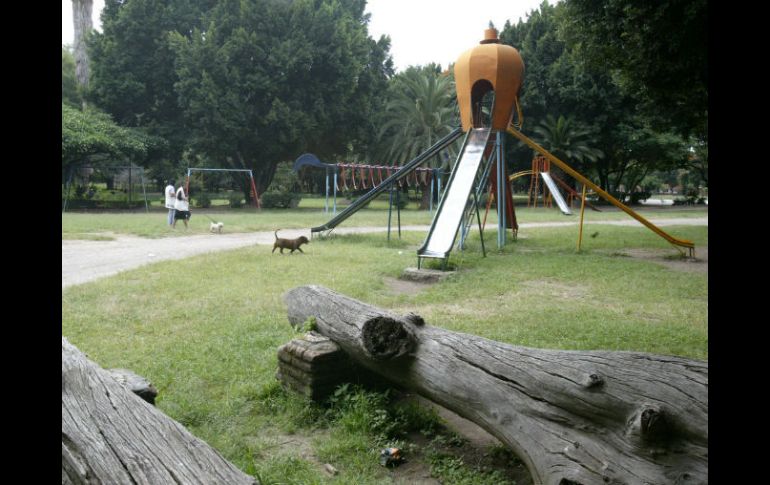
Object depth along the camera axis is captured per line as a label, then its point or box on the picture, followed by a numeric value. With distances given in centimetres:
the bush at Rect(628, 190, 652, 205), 4197
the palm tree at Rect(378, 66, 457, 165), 3447
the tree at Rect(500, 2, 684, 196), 3284
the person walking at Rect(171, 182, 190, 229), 1791
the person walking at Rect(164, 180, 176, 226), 1820
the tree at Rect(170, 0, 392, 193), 2720
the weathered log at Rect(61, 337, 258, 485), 203
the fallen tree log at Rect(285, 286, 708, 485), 243
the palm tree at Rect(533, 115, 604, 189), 3312
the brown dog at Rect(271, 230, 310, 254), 1254
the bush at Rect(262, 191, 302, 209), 2955
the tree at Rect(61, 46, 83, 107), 3403
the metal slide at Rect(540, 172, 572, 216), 2292
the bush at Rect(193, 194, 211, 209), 2928
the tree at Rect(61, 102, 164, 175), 2378
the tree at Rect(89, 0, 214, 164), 2830
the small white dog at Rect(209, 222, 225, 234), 1714
